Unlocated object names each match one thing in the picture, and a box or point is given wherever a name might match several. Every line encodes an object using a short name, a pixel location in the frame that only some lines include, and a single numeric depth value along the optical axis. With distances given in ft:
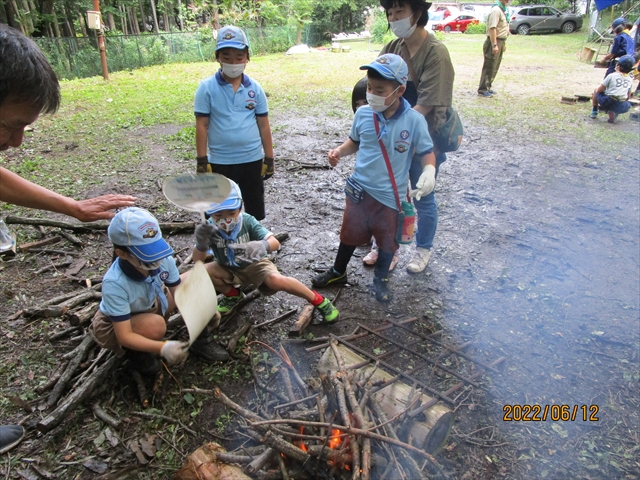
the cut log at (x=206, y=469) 6.27
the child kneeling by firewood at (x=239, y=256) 9.10
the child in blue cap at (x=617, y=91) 26.63
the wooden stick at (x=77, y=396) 7.67
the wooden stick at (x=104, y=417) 7.93
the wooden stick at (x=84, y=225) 14.21
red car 90.94
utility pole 39.19
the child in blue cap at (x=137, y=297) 7.55
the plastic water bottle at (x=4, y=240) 13.06
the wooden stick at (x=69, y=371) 8.36
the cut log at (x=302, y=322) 10.31
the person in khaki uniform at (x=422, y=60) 10.31
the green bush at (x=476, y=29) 89.49
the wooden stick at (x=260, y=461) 6.27
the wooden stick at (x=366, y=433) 6.14
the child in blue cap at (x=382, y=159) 9.62
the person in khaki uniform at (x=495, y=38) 30.07
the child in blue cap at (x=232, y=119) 10.79
